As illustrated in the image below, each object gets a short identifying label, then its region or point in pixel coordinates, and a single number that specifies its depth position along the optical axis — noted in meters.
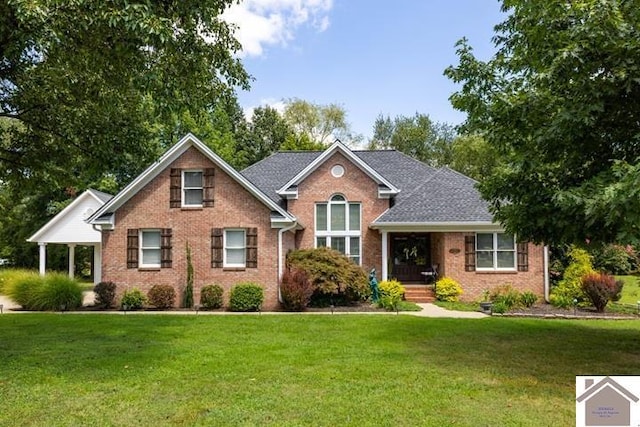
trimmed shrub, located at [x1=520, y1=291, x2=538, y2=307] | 17.48
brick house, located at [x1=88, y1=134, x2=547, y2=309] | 17.67
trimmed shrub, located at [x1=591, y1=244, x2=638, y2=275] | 24.38
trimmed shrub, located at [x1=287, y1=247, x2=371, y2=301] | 17.11
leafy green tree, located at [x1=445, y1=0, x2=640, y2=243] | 6.78
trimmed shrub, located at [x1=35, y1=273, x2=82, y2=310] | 16.86
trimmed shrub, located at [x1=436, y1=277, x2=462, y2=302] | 18.48
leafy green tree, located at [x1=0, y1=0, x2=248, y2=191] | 6.84
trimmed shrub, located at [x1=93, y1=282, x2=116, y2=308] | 17.23
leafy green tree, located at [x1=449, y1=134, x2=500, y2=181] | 40.12
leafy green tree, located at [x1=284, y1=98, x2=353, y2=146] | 50.34
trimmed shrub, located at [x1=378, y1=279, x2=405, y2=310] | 17.02
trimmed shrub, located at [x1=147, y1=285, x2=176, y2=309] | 17.12
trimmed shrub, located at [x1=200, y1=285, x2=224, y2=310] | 16.98
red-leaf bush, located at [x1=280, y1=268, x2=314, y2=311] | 16.28
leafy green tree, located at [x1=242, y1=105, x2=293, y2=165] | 43.09
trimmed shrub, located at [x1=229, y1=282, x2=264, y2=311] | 16.64
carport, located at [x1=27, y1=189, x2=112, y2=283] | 24.30
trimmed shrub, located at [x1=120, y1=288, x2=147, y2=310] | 17.14
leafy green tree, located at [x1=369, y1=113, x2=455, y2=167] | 52.03
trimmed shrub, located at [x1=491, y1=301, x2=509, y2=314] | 15.54
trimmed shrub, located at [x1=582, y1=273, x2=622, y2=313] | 15.99
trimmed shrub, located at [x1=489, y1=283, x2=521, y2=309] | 17.36
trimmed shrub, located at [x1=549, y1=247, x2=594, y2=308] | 17.18
